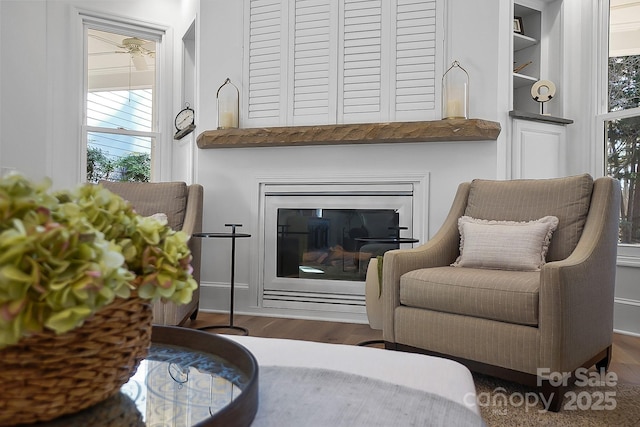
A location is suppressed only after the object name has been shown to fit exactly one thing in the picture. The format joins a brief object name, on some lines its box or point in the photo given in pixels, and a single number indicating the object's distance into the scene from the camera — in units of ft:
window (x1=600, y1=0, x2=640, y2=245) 11.09
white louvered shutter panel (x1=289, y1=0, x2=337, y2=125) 11.25
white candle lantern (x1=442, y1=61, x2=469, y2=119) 10.22
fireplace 10.94
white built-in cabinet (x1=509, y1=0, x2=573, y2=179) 11.16
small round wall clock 14.21
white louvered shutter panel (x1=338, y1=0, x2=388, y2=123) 10.96
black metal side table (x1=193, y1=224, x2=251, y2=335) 9.80
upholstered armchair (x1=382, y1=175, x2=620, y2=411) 6.07
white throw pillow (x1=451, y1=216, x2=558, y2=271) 7.59
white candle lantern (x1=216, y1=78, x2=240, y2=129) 11.62
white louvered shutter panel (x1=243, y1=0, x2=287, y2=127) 11.58
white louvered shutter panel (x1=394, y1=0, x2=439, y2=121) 10.68
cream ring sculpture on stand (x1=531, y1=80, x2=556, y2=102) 12.32
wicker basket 2.02
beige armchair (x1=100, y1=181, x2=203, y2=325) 10.36
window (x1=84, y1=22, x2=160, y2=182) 14.08
